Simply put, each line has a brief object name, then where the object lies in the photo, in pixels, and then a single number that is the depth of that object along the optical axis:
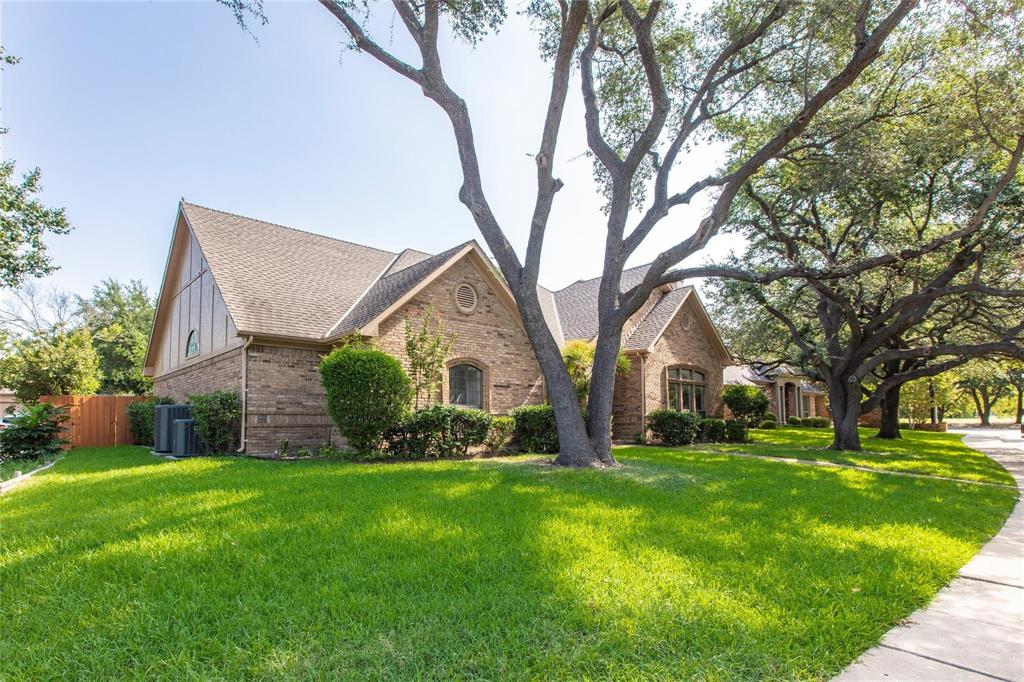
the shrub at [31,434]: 13.09
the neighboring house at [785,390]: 33.09
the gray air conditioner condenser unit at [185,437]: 12.42
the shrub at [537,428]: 13.69
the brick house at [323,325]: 12.92
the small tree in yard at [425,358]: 12.84
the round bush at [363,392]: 10.88
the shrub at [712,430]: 19.30
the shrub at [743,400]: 21.49
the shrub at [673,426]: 17.45
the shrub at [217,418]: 12.05
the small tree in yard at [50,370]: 20.02
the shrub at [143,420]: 17.31
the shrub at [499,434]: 13.28
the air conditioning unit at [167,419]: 13.34
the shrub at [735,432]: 19.88
